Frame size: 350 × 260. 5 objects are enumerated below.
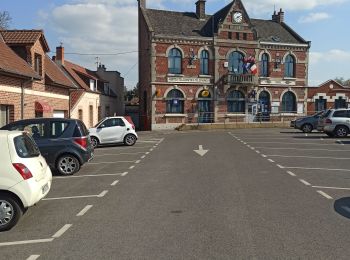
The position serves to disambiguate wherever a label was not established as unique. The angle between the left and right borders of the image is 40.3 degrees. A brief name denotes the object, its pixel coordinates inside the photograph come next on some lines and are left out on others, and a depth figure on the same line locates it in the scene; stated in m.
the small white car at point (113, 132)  25.06
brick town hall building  47.56
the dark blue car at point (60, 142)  14.34
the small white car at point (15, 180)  7.69
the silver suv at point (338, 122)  29.52
